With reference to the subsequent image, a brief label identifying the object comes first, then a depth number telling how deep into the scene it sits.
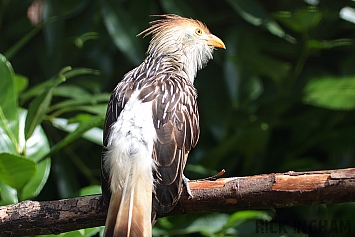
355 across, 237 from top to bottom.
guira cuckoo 5.21
